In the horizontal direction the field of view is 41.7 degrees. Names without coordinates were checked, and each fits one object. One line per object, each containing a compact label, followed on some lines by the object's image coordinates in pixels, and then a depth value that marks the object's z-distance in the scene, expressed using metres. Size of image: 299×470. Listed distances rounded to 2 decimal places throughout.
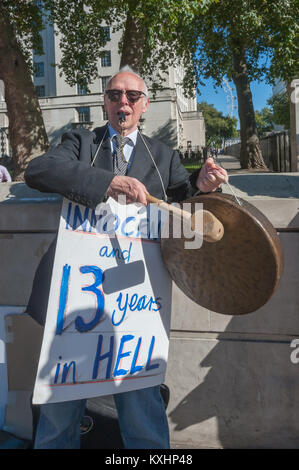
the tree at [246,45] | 12.57
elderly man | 1.94
